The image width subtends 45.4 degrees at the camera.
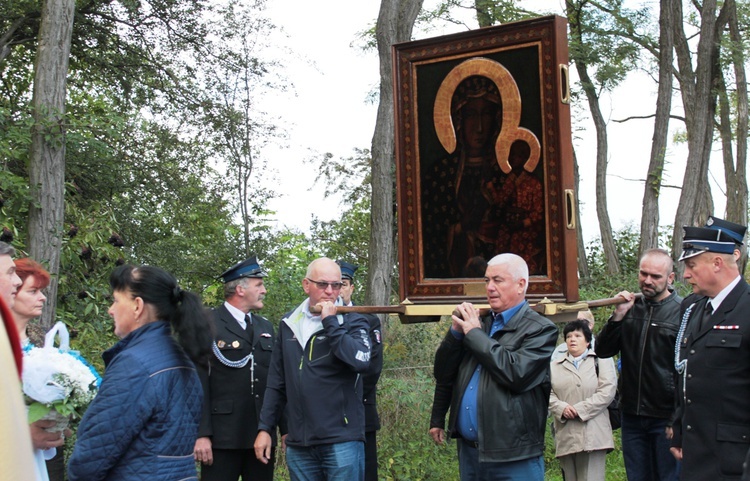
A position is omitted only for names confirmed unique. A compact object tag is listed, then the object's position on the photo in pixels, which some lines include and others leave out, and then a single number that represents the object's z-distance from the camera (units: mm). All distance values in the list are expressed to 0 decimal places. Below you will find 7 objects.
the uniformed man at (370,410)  6594
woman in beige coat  7801
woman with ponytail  3844
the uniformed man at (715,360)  4852
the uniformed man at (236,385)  6496
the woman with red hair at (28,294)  5090
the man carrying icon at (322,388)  5777
